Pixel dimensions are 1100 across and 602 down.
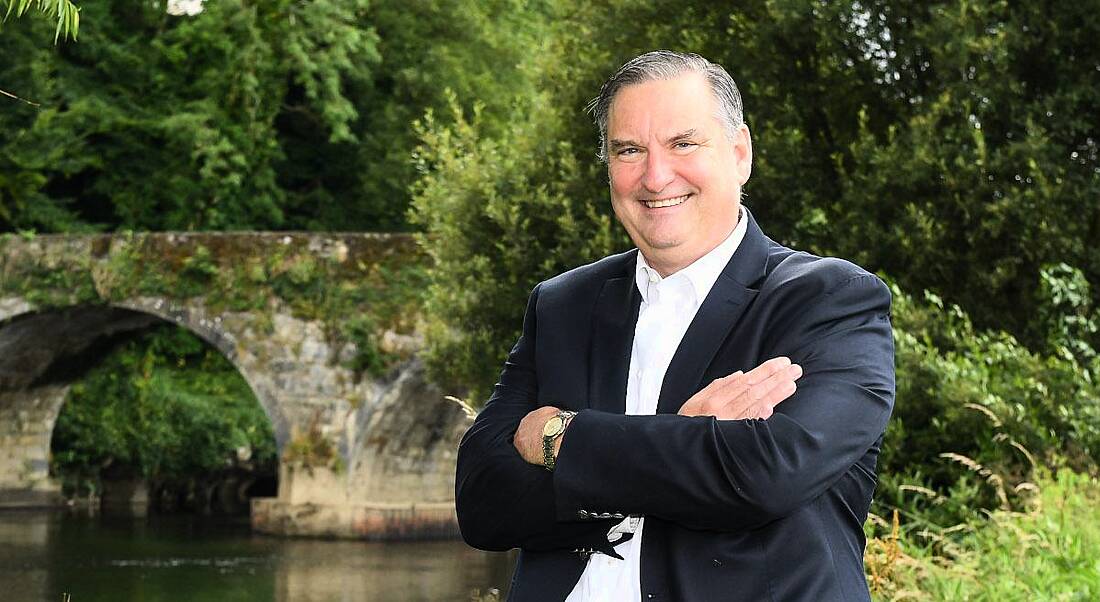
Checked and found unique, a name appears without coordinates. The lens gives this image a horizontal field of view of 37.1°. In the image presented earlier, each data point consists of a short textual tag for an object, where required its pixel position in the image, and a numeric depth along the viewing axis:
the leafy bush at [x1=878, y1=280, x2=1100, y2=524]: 6.96
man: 2.03
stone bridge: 18.83
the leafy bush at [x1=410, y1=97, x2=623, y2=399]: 11.21
